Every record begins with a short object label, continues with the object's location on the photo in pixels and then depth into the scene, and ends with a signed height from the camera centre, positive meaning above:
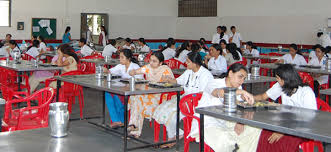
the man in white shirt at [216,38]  13.39 +1.04
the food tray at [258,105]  3.38 -0.25
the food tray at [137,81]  4.91 -0.11
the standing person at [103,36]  14.87 +1.19
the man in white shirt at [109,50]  10.98 +0.53
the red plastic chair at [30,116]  3.94 -0.43
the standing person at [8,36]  12.67 +0.97
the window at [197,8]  16.45 +2.49
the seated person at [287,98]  3.33 -0.21
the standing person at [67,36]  14.46 +1.14
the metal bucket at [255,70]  5.86 +0.03
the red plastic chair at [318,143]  3.30 -0.53
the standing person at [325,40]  12.09 +0.91
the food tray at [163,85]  4.52 -0.14
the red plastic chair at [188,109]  3.83 -0.33
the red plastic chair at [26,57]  9.16 +0.28
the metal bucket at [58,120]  2.82 -0.32
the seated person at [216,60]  7.34 +0.21
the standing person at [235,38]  13.54 +1.06
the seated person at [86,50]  10.70 +0.50
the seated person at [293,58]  8.31 +0.28
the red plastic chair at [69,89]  5.85 -0.24
